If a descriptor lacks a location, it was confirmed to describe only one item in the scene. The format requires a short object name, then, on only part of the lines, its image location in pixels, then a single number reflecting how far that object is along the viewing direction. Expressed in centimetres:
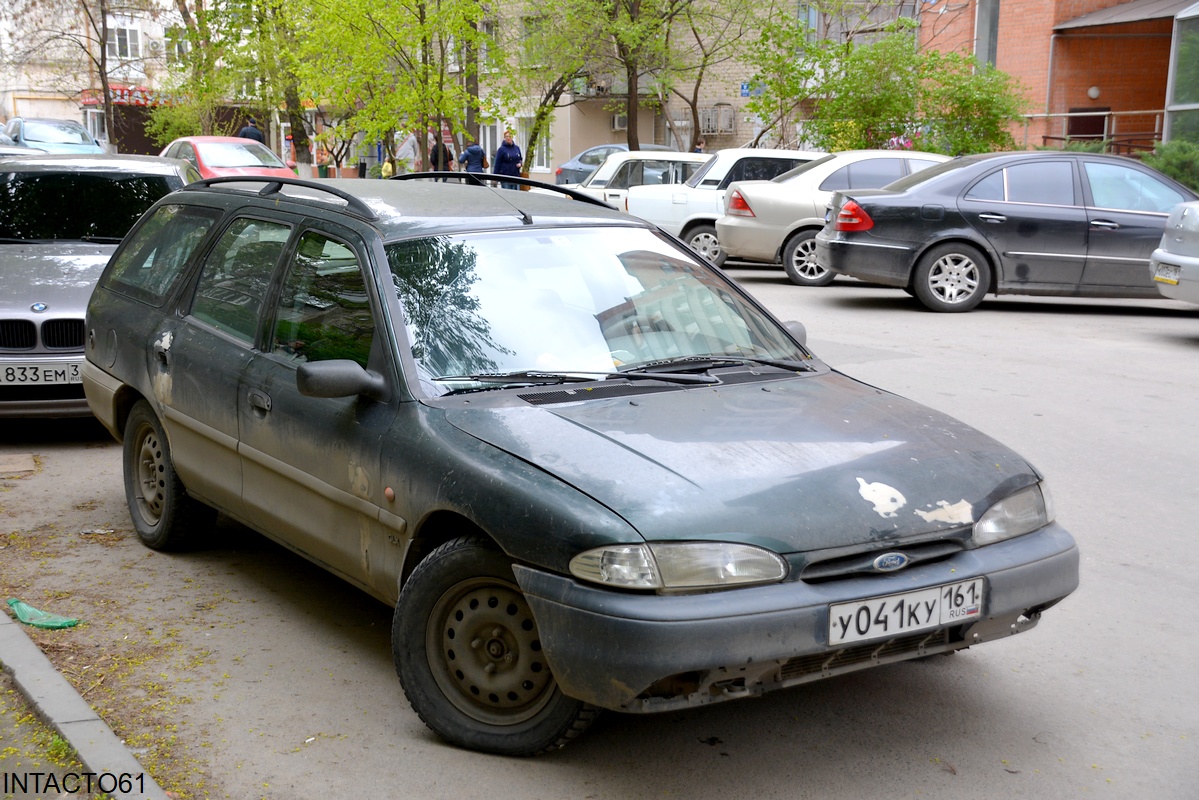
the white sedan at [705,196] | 1731
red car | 2192
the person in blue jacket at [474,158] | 2452
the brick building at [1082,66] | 2705
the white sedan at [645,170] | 1969
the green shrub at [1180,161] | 1950
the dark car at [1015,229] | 1313
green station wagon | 337
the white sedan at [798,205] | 1562
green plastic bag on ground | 480
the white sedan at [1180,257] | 1134
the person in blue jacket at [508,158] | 2509
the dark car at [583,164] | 2777
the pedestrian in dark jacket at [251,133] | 2692
